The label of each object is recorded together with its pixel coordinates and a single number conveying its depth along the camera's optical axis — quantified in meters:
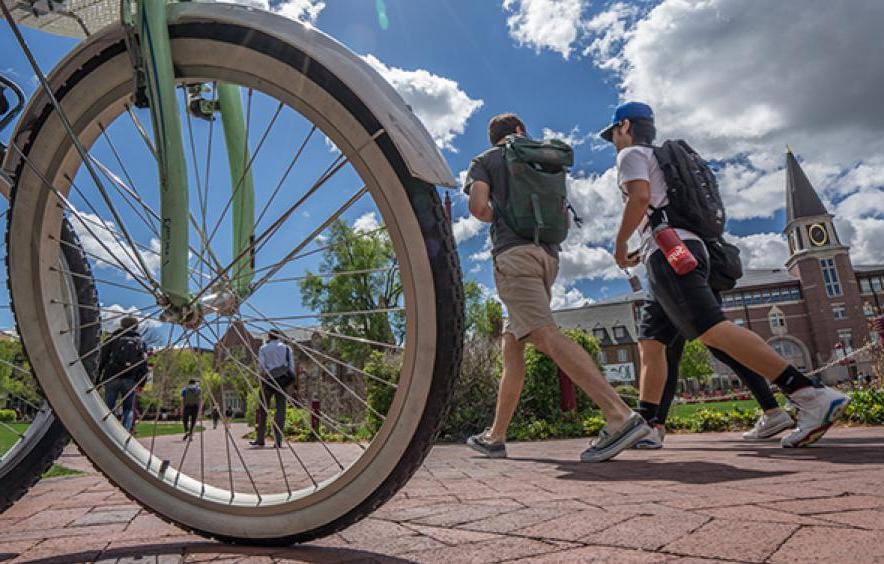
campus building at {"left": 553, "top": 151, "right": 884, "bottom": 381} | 57.47
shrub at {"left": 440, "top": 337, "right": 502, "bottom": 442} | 6.51
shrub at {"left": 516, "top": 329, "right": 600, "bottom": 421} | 6.50
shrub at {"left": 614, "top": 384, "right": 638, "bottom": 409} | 8.28
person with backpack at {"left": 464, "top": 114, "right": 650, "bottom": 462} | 3.09
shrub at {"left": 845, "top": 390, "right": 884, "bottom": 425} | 4.60
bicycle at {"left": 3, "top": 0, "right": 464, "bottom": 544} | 1.12
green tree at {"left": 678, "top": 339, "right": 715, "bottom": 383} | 54.00
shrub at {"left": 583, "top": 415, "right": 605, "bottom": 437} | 5.98
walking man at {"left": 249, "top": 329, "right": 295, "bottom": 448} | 5.75
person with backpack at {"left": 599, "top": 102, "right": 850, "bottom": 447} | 2.65
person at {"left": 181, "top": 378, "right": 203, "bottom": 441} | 10.48
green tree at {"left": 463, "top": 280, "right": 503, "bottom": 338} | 35.29
